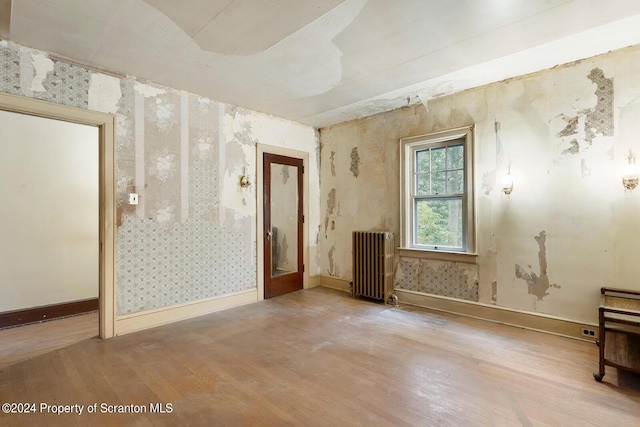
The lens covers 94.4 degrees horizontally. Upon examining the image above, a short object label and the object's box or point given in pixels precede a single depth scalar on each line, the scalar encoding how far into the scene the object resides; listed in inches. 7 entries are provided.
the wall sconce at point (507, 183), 135.1
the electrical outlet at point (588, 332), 116.3
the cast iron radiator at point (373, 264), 172.4
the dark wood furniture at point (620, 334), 86.3
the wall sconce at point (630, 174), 108.7
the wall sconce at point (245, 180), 170.7
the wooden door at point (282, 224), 184.9
